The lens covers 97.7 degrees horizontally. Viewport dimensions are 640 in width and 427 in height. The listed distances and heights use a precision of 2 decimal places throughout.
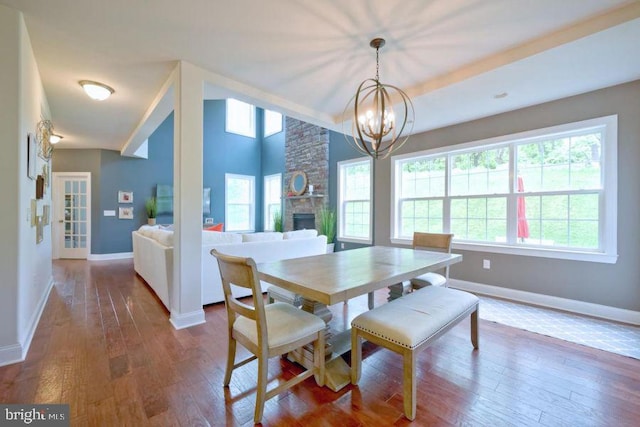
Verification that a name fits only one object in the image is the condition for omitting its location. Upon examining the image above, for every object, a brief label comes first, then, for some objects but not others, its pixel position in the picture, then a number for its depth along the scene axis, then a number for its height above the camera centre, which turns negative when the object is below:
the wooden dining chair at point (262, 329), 1.41 -0.66
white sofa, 3.07 -0.50
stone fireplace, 5.98 +1.16
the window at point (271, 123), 7.73 +2.51
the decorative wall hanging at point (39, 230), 2.81 -0.21
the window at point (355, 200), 5.31 +0.23
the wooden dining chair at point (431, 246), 2.76 -0.37
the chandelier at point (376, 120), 2.19 +0.79
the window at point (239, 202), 7.88 +0.26
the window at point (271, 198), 7.67 +0.38
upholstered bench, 1.50 -0.67
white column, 2.60 +0.11
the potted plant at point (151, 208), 6.66 +0.07
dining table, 1.49 -0.40
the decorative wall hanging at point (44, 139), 2.81 +0.76
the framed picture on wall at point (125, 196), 6.50 +0.33
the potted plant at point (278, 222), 6.92 -0.26
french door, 6.25 -0.11
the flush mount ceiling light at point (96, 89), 3.10 +1.37
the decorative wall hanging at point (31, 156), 2.25 +0.45
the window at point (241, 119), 7.98 +2.70
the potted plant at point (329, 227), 5.72 -0.31
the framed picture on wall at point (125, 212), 6.52 -0.03
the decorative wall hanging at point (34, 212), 2.44 -0.02
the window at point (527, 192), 3.00 +0.26
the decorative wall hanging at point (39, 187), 2.65 +0.23
